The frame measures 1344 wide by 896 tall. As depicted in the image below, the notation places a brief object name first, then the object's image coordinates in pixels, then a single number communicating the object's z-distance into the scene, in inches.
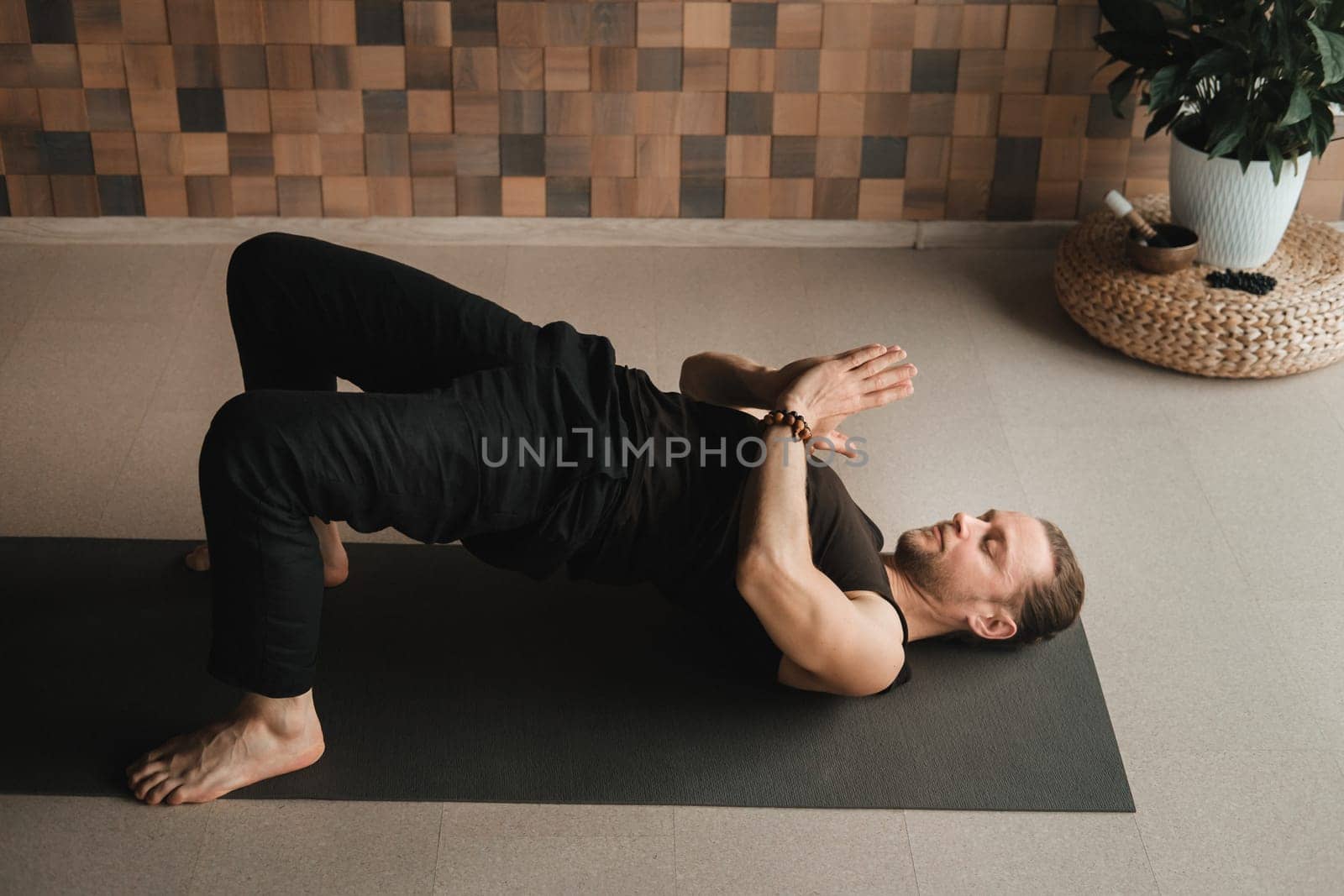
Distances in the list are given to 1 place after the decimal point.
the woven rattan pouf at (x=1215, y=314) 123.8
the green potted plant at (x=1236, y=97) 116.5
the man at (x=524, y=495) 76.2
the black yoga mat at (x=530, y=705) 84.2
